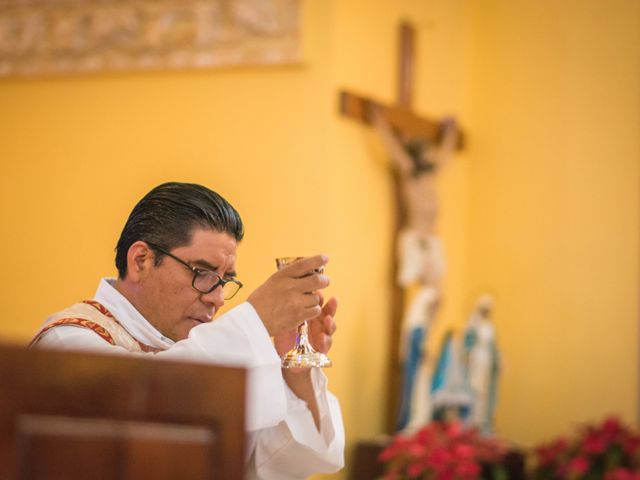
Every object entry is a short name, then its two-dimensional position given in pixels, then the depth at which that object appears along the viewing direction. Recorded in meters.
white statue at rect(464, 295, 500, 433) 7.32
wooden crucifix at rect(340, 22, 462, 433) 7.29
